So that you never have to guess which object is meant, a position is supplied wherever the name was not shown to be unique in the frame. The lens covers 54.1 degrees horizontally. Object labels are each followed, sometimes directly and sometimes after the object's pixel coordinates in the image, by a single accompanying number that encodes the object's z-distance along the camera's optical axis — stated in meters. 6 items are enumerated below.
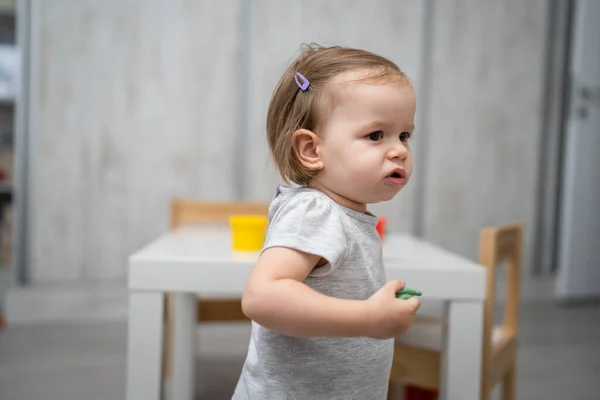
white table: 1.00
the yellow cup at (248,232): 1.14
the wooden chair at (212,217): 1.66
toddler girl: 0.68
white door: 3.11
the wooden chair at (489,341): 1.13
